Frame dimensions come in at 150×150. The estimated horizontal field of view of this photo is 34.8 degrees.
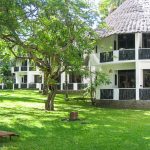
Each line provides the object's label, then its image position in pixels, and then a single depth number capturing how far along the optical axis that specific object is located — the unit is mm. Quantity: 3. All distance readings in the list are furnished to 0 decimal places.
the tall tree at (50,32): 11663
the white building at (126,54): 19562
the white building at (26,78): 40564
